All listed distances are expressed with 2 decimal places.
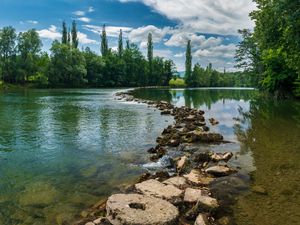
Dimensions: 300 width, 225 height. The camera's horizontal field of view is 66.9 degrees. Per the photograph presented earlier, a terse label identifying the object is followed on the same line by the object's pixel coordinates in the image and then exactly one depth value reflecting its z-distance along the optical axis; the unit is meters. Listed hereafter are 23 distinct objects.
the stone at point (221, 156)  9.73
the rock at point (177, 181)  7.36
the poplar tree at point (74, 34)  100.08
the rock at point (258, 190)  7.05
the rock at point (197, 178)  7.76
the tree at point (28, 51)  77.25
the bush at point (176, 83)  117.29
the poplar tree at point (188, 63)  116.58
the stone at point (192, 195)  6.39
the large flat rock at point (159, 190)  6.56
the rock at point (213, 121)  18.75
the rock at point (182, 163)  9.08
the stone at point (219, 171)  8.39
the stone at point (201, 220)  5.42
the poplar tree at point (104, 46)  106.73
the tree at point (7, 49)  76.22
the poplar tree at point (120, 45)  109.40
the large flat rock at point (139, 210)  5.30
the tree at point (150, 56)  111.81
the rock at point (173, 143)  12.20
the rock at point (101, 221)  5.50
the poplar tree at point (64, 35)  97.03
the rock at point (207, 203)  5.96
